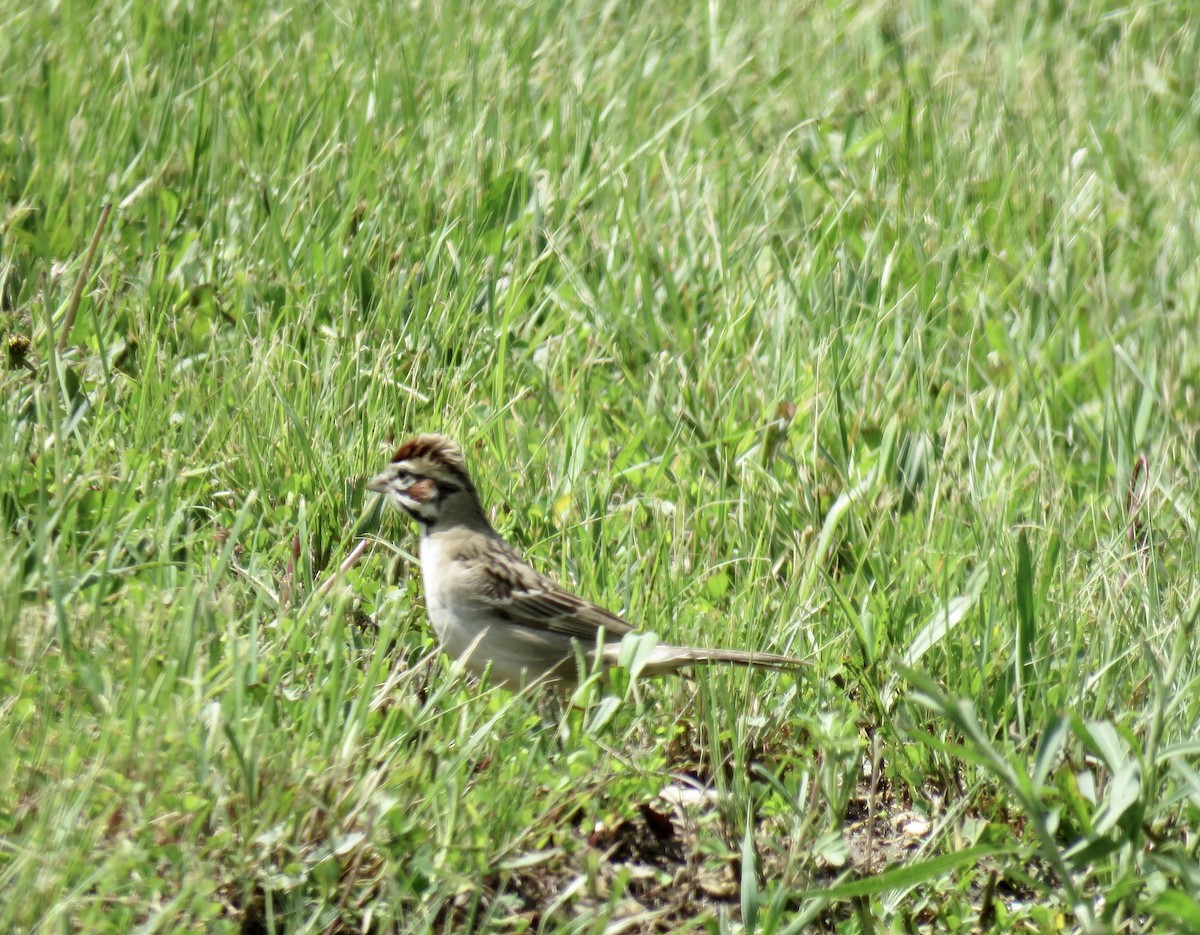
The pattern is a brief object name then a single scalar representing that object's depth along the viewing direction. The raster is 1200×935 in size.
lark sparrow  8.70
